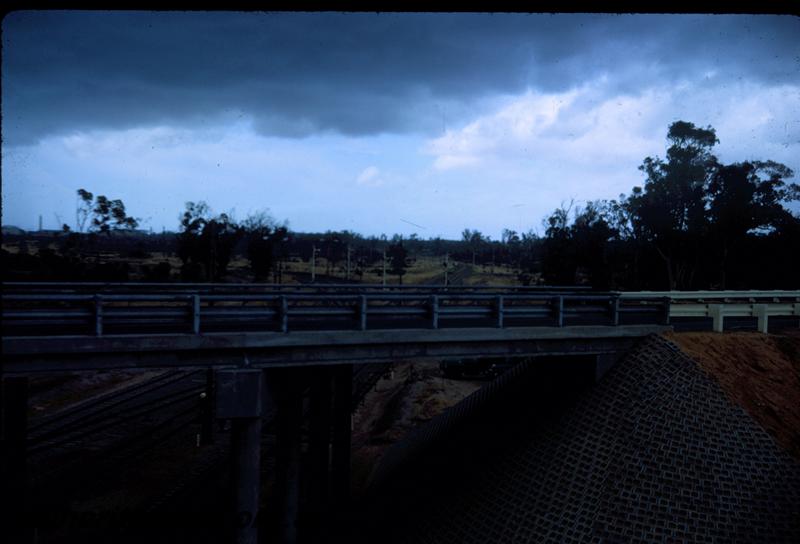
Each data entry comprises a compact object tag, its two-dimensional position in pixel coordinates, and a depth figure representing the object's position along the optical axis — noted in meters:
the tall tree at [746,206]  41.19
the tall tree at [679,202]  43.12
